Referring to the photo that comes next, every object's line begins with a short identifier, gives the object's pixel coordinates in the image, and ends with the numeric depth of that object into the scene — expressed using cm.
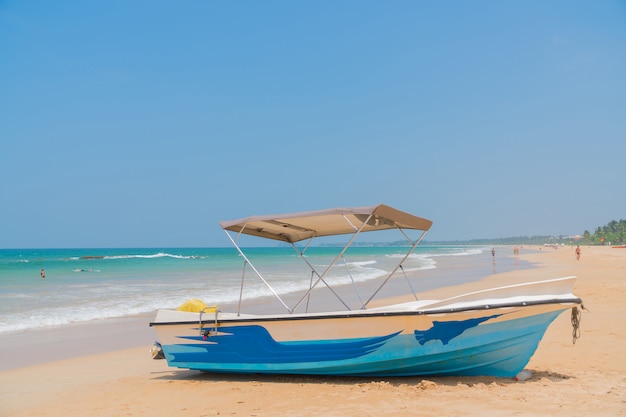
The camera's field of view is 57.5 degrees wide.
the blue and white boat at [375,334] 611
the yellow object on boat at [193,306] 772
